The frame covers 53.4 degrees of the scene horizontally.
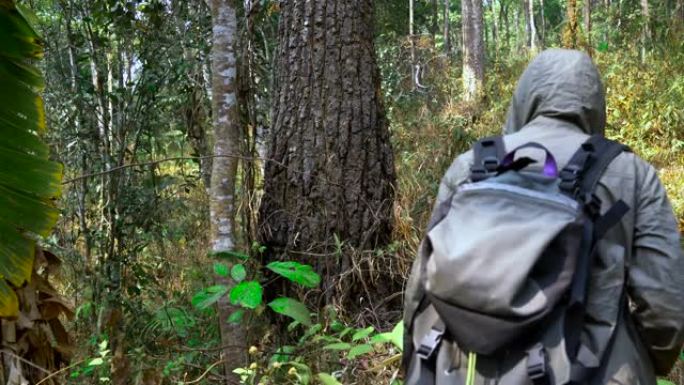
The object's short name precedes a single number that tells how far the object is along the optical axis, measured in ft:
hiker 6.43
